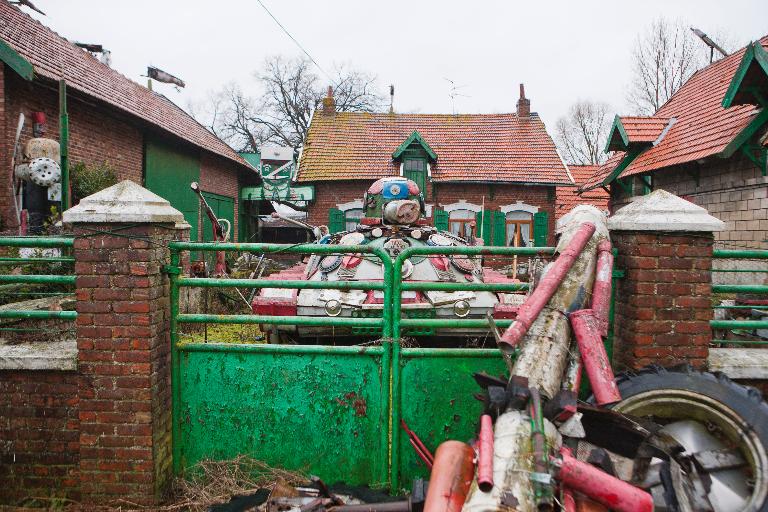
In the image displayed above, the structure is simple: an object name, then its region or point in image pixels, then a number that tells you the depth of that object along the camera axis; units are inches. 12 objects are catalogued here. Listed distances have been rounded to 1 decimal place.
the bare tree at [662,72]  1003.9
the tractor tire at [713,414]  104.6
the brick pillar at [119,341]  120.3
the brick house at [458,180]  702.5
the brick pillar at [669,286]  118.0
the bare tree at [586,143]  1508.4
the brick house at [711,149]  320.5
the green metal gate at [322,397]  126.7
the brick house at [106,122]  343.3
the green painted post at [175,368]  129.8
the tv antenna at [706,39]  586.9
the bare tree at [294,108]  1449.3
